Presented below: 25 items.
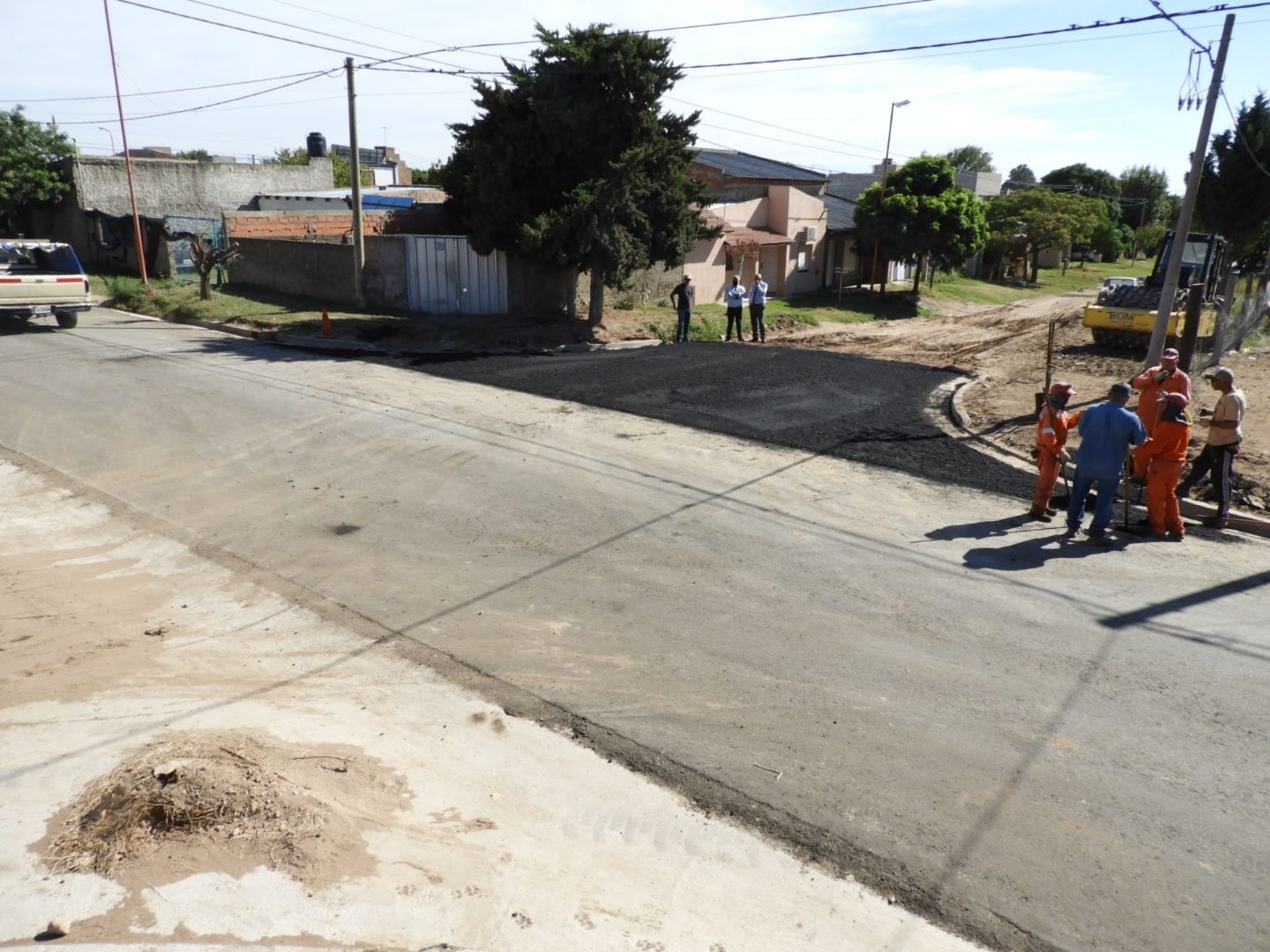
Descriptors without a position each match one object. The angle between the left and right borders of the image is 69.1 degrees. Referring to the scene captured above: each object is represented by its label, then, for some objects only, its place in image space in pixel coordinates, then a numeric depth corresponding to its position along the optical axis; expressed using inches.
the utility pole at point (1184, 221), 522.3
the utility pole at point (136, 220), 1035.3
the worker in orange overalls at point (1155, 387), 392.5
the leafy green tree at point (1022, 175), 4313.5
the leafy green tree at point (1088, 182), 3121.6
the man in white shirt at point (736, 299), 860.6
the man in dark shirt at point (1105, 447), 341.4
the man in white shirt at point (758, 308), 866.8
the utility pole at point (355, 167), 836.6
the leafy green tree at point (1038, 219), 1792.6
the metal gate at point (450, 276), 891.4
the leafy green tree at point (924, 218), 1318.9
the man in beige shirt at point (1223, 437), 373.7
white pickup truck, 750.5
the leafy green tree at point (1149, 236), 2753.0
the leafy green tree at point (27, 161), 1196.5
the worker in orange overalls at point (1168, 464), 356.2
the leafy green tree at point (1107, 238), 2508.2
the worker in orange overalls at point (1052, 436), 366.6
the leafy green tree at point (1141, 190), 3319.4
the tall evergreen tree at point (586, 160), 757.9
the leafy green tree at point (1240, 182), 1358.3
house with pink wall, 1179.9
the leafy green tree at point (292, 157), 2647.6
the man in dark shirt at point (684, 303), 848.9
